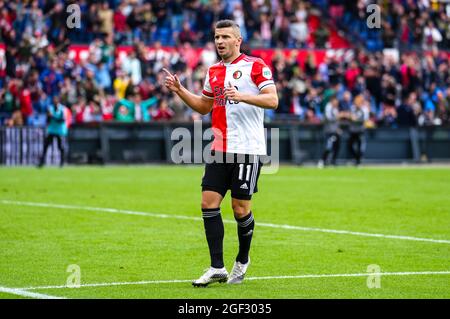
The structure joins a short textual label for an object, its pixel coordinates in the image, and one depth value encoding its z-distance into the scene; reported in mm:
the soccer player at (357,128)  32906
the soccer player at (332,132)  32750
